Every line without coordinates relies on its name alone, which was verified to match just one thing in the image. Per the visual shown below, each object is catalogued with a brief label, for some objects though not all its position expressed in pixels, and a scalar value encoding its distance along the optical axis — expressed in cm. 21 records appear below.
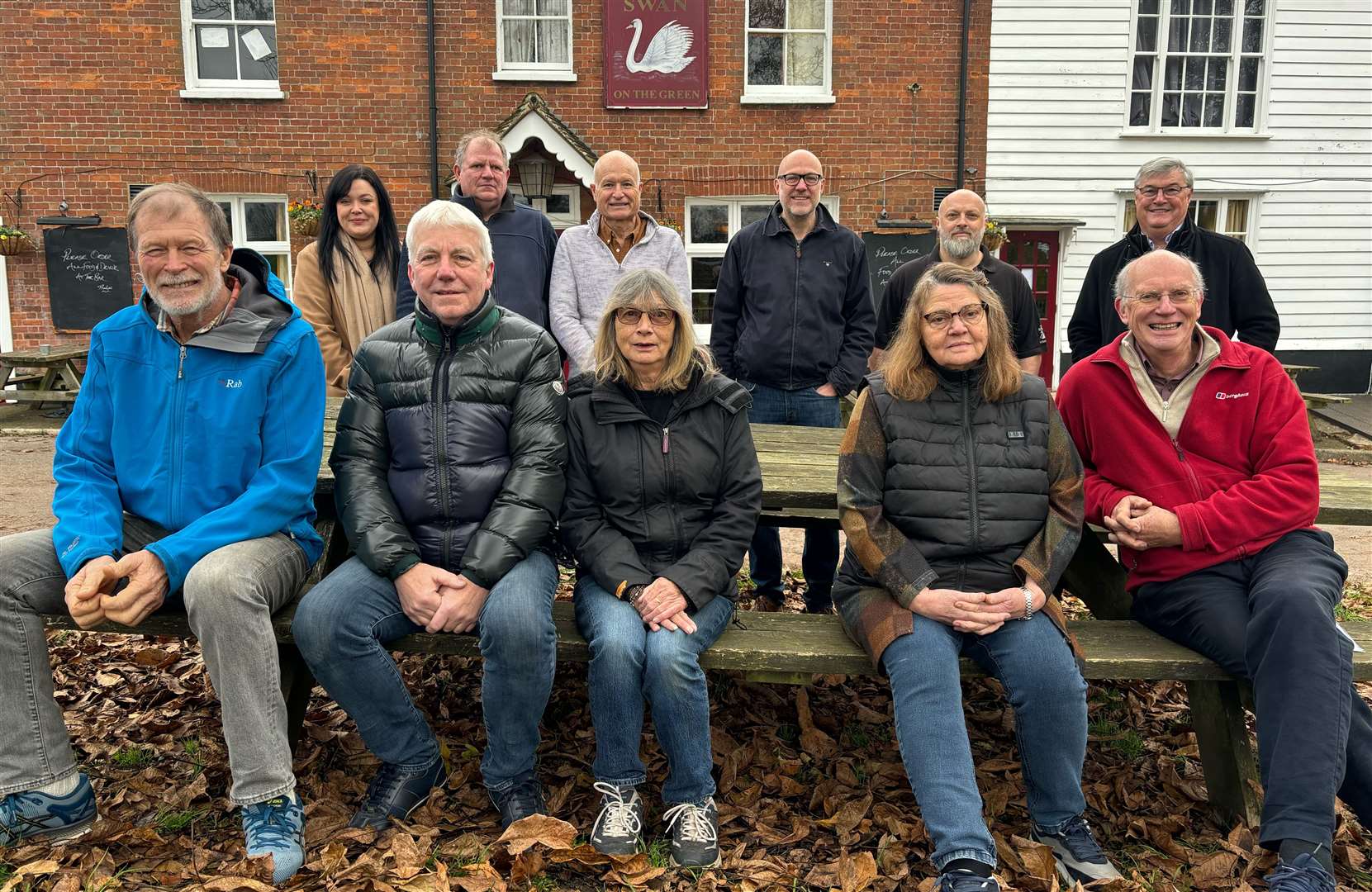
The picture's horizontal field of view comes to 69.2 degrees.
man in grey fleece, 446
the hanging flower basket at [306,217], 1133
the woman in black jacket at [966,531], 277
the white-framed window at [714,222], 1243
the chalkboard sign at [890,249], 1237
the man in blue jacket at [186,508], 275
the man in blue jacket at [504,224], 441
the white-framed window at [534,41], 1174
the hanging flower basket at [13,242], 1146
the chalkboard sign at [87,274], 1176
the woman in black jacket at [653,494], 290
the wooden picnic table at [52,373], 1088
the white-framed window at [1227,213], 1303
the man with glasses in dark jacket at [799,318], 474
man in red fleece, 271
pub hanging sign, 1169
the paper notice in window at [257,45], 1169
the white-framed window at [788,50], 1200
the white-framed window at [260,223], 1218
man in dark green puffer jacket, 287
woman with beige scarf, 434
